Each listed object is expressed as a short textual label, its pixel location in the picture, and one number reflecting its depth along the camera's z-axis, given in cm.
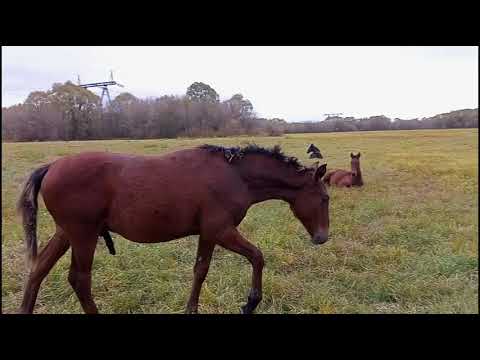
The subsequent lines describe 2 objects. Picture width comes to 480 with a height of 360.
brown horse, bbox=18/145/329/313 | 316
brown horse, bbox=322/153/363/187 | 1090
